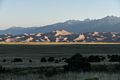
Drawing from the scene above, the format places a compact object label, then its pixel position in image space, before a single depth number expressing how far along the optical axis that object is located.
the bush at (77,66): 30.55
